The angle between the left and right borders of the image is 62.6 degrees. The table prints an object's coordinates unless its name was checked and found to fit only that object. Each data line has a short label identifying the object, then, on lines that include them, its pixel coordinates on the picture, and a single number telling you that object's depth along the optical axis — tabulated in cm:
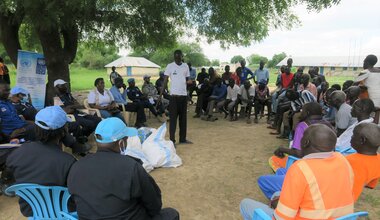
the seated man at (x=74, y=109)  587
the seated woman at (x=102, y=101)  683
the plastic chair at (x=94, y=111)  658
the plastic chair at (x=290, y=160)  350
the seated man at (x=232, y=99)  905
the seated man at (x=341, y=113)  477
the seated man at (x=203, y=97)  978
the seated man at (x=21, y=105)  527
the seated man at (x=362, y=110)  389
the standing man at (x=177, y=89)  597
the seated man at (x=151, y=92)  923
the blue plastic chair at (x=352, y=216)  185
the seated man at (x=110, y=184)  198
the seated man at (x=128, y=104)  782
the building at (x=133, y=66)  5216
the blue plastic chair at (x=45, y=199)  242
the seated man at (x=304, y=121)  359
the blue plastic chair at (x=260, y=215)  205
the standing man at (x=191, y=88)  1159
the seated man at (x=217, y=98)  920
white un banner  790
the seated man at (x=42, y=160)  244
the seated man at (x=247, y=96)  890
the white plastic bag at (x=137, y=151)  478
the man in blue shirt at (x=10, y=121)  456
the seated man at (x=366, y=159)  248
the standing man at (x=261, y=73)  1061
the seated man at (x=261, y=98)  895
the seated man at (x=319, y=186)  182
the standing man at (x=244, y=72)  1046
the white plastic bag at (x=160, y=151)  496
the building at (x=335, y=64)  5350
